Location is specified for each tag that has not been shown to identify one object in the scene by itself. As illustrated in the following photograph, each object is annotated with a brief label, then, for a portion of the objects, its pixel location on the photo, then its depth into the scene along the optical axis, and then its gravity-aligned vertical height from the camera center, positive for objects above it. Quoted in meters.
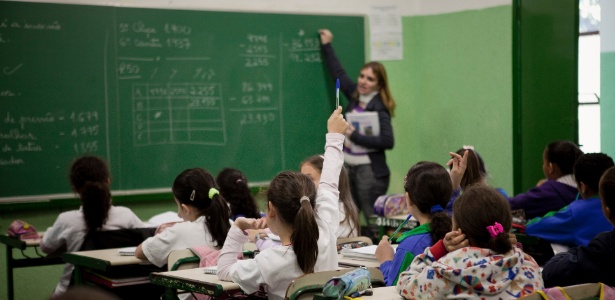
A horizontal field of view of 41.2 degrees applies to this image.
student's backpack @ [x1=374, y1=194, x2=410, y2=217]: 5.55 -0.66
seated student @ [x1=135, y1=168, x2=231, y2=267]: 3.93 -0.53
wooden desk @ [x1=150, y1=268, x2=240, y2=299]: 3.01 -0.65
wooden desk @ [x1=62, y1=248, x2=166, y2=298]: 3.93 -0.77
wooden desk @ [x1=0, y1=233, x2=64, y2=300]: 4.76 -0.91
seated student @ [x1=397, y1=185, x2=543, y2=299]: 2.42 -0.46
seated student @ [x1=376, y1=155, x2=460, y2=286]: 3.03 -0.41
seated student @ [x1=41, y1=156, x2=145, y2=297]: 4.60 -0.57
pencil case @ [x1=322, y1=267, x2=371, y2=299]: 2.51 -0.55
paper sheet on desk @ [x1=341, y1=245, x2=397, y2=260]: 3.62 -0.64
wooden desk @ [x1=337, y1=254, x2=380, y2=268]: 3.56 -0.68
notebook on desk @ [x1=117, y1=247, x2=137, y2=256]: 4.12 -0.70
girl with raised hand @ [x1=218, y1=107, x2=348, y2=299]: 2.96 -0.48
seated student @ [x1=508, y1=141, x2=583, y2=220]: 4.79 -0.49
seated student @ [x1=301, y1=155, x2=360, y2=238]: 4.46 -0.54
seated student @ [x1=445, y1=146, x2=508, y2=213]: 4.44 -0.36
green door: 6.12 +0.19
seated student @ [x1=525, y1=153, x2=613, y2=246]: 4.00 -0.56
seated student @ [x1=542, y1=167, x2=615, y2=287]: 2.80 -0.55
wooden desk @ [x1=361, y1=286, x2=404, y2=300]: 2.62 -0.61
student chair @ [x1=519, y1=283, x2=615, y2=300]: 2.41 -0.56
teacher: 6.57 -0.29
